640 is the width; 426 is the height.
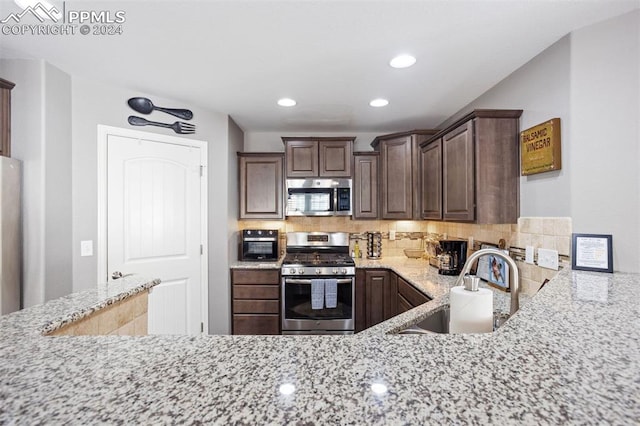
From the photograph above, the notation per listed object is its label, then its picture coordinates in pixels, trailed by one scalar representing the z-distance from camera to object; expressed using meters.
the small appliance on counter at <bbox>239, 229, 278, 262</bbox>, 3.33
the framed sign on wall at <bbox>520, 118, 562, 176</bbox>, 1.70
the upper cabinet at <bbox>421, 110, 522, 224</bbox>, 2.05
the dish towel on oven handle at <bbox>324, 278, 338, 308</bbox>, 3.04
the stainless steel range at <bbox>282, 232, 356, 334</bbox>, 3.04
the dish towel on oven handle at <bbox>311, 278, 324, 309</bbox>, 3.03
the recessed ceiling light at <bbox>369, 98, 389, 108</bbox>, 2.66
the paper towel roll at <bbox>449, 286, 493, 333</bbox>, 0.86
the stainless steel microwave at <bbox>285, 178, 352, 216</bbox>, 3.39
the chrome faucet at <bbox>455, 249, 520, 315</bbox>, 1.05
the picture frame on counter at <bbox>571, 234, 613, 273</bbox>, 1.50
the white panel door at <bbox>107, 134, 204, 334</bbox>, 2.44
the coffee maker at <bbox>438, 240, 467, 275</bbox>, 2.67
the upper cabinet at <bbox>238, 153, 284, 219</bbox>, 3.41
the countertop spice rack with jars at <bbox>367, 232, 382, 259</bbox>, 3.61
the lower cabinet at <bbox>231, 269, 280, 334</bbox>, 3.11
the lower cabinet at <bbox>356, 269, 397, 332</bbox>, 3.14
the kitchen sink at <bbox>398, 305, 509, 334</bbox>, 1.46
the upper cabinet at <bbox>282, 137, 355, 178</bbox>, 3.36
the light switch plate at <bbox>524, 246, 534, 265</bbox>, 1.91
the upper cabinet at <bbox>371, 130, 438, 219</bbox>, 3.17
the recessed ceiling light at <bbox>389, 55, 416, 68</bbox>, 1.91
